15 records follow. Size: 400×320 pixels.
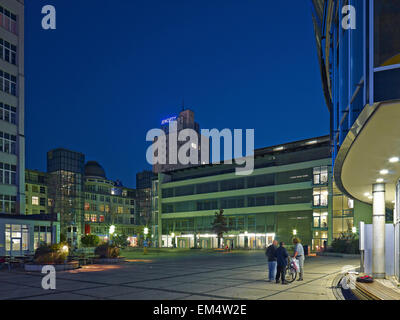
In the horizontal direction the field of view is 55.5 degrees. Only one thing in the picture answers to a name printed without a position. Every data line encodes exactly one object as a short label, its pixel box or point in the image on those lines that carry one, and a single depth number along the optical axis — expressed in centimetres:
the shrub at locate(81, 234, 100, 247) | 3897
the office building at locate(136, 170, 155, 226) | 13612
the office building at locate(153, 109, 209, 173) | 16812
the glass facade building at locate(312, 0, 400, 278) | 745
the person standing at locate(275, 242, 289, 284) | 1542
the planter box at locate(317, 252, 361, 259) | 3364
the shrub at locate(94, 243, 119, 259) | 3019
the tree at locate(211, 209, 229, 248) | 6222
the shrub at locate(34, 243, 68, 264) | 2364
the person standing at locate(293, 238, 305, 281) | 1680
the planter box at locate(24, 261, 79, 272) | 2288
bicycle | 1599
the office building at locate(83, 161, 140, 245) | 11462
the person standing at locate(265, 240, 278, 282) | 1598
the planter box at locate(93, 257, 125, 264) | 2927
